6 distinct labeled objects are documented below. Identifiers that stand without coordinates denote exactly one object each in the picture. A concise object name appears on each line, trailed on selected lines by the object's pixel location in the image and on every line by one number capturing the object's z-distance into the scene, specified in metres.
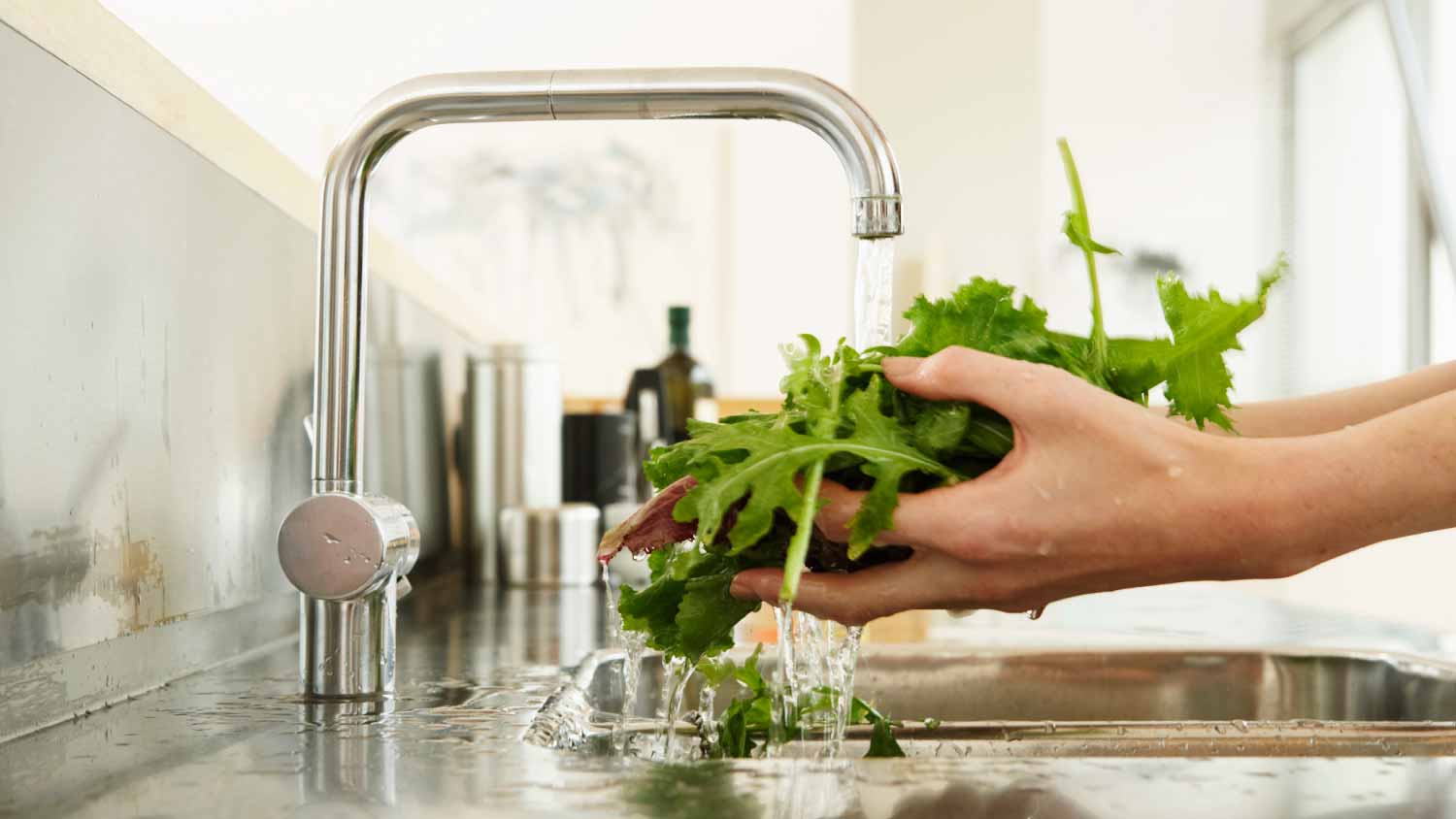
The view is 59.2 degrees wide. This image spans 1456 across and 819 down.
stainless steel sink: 0.99
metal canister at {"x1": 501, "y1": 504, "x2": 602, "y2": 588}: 1.60
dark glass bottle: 2.21
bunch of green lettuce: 0.45
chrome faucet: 0.62
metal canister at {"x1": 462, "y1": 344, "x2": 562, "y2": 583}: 1.77
